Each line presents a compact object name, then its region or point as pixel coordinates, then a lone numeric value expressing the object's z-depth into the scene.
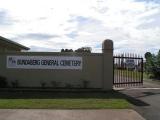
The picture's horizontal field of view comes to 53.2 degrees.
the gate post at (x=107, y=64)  8.97
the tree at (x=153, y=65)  13.06
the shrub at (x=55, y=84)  9.10
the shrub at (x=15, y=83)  9.14
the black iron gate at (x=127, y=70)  9.74
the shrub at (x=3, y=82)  8.96
